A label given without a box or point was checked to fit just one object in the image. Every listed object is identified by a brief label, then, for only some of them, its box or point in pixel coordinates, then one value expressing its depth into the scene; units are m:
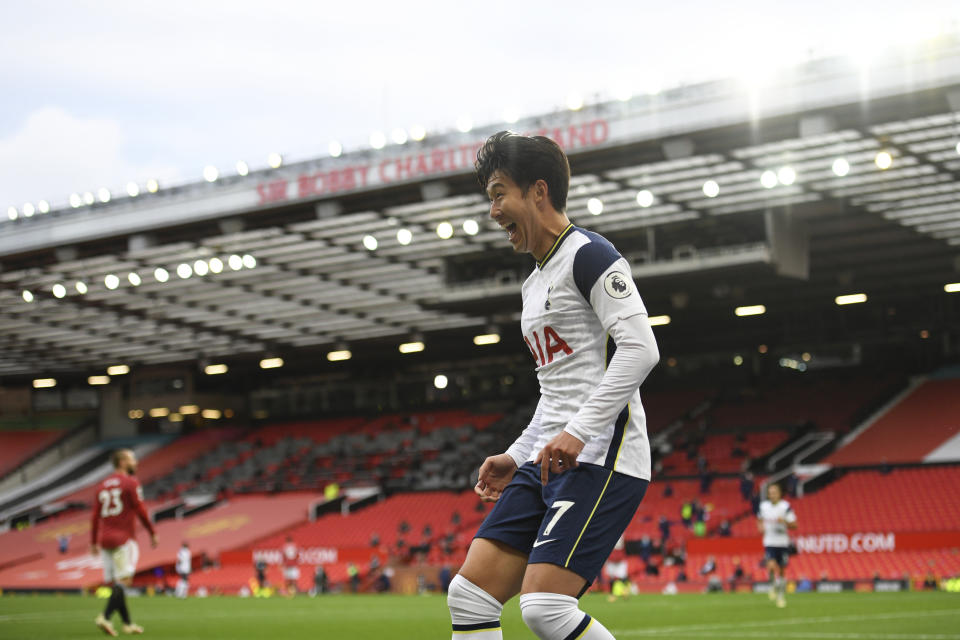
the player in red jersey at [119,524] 11.89
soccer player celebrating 3.54
